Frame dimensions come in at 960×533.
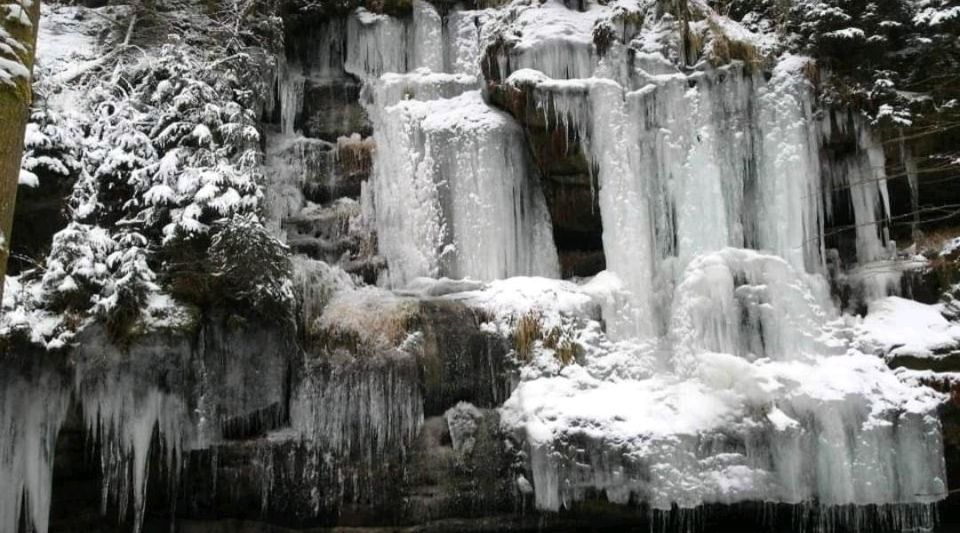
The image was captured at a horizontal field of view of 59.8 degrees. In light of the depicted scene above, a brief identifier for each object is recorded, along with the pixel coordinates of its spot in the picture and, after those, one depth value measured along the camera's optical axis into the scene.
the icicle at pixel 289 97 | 13.26
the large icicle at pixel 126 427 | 9.23
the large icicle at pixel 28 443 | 8.95
